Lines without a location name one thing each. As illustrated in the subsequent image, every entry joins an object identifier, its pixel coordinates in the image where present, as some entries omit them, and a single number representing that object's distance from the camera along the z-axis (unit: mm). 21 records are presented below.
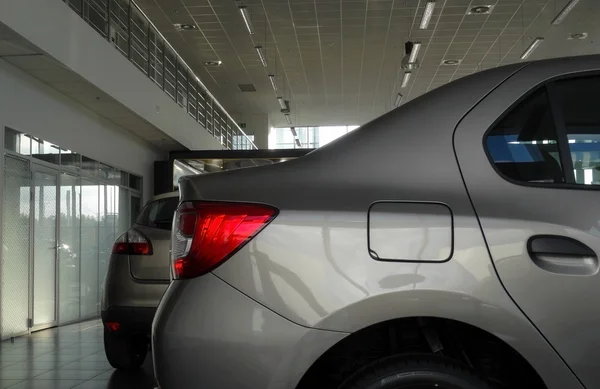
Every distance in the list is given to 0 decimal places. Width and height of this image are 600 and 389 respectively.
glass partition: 8336
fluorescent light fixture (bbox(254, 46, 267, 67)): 15188
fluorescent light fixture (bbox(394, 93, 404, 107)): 20623
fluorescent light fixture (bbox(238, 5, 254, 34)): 12220
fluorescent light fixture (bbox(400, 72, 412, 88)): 17891
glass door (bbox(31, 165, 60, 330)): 9016
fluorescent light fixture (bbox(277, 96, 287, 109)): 20708
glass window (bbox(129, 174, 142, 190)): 13662
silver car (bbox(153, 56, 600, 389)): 1523
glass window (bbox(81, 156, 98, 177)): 10881
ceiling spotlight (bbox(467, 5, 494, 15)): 12930
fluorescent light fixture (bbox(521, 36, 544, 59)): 15127
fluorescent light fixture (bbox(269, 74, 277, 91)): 18058
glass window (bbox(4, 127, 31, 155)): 8245
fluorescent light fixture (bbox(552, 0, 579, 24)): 11845
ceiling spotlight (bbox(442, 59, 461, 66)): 17066
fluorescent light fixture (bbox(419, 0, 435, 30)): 11414
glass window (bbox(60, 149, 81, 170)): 10023
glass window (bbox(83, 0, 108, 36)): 9797
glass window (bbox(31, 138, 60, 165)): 9023
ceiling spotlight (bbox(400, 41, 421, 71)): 13508
